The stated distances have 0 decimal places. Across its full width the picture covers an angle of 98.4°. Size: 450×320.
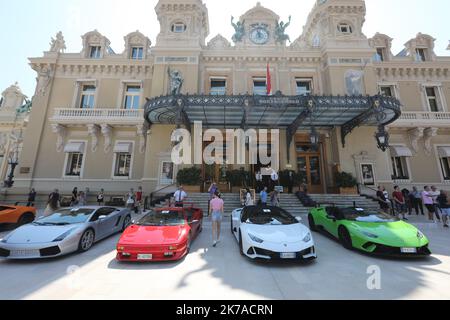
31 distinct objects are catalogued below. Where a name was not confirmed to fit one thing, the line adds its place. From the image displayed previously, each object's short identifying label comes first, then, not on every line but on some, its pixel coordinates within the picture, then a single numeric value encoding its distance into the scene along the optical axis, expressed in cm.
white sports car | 469
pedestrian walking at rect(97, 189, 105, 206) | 1366
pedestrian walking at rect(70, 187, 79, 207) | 1395
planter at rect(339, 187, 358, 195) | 1389
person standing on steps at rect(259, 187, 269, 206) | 1083
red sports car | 487
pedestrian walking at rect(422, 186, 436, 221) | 996
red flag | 1435
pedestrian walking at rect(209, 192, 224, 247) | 642
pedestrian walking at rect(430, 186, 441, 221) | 991
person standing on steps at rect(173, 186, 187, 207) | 939
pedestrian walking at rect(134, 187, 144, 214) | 1256
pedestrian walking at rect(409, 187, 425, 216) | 1259
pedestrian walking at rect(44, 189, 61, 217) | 986
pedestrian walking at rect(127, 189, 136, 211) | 1235
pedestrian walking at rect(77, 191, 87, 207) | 1373
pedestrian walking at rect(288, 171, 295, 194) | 1453
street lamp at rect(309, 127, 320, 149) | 1240
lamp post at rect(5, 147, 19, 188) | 1606
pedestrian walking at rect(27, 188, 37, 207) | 1373
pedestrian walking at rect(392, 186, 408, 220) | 1070
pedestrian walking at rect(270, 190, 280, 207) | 1137
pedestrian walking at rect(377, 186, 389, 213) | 1139
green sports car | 506
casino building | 1524
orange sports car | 805
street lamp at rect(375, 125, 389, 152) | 1135
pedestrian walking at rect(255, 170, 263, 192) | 1509
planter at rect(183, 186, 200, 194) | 1345
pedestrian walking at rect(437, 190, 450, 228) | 902
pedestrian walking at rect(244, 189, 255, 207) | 1048
